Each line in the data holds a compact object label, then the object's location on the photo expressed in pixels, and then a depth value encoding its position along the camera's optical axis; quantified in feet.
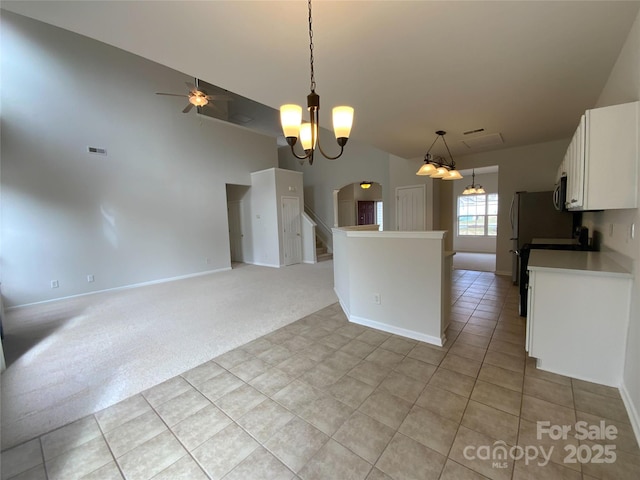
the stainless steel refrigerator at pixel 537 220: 14.46
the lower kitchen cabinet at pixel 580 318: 6.14
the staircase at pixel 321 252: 26.55
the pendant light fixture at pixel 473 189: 25.77
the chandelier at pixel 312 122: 5.83
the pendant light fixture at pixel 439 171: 11.75
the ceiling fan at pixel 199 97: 14.56
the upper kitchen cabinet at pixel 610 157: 5.62
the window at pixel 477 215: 28.04
